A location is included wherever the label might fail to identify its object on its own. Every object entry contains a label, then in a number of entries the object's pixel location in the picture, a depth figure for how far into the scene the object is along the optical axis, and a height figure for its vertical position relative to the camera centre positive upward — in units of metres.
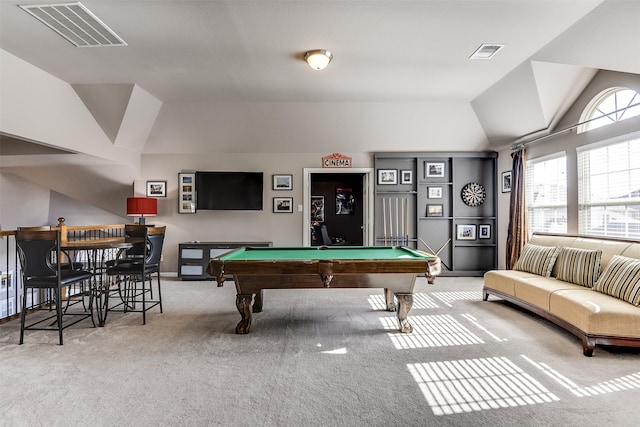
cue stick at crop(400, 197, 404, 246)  6.34 +0.03
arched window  3.67 +1.33
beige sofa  2.69 -0.80
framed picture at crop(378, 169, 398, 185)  6.35 +0.77
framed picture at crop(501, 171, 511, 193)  5.85 +0.62
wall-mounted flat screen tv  6.16 +0.45
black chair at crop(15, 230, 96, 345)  2.97 -0.44
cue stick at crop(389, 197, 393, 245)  6.35 -0.24
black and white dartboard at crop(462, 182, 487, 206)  6.36 +0.42
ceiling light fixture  3.65 +1.80
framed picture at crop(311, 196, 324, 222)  9.16 +0.27
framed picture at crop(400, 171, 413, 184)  6.38 +0.78
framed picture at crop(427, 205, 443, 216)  6.39 +0.10
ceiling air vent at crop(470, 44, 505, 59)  3.61 +1.89
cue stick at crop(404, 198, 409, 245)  6.39 -0.01
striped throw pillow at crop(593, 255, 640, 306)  2.84 -0.60
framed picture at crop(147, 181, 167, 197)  6.26 +0.53
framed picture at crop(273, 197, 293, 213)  6.37 +0.24
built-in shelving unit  6.34 +0.14
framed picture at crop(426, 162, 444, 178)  6.37 +0.89
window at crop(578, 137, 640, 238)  3.69 +0.32
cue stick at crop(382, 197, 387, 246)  6.34 -0.01
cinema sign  6.35 +1.07
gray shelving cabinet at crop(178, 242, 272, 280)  5.82 -0.73
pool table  2.93 -0.50
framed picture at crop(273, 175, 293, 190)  6.35 +0.66
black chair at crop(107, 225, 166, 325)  3.65 -0.54
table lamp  5.56 +0.16
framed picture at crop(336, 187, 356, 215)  9.16 +0.41
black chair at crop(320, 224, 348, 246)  7.46 -0.64
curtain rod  3.57 +1.16
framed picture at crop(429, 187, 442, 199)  6.39 +0.44
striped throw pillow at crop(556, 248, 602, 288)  3.42 -0.56
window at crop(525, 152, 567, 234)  4.72 +0.34
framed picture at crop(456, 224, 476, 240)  6.36 -0.33
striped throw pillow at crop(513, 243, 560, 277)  3.98 -0.57
